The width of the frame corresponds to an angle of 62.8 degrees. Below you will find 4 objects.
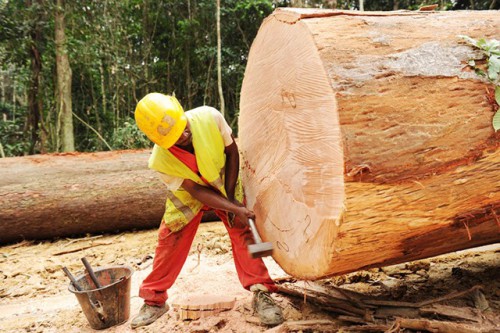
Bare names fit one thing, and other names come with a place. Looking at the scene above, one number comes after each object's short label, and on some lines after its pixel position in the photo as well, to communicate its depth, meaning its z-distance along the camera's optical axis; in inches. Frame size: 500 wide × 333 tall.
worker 87.6
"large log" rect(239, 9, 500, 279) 65.2
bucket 100.1
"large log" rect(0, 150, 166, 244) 179.9
